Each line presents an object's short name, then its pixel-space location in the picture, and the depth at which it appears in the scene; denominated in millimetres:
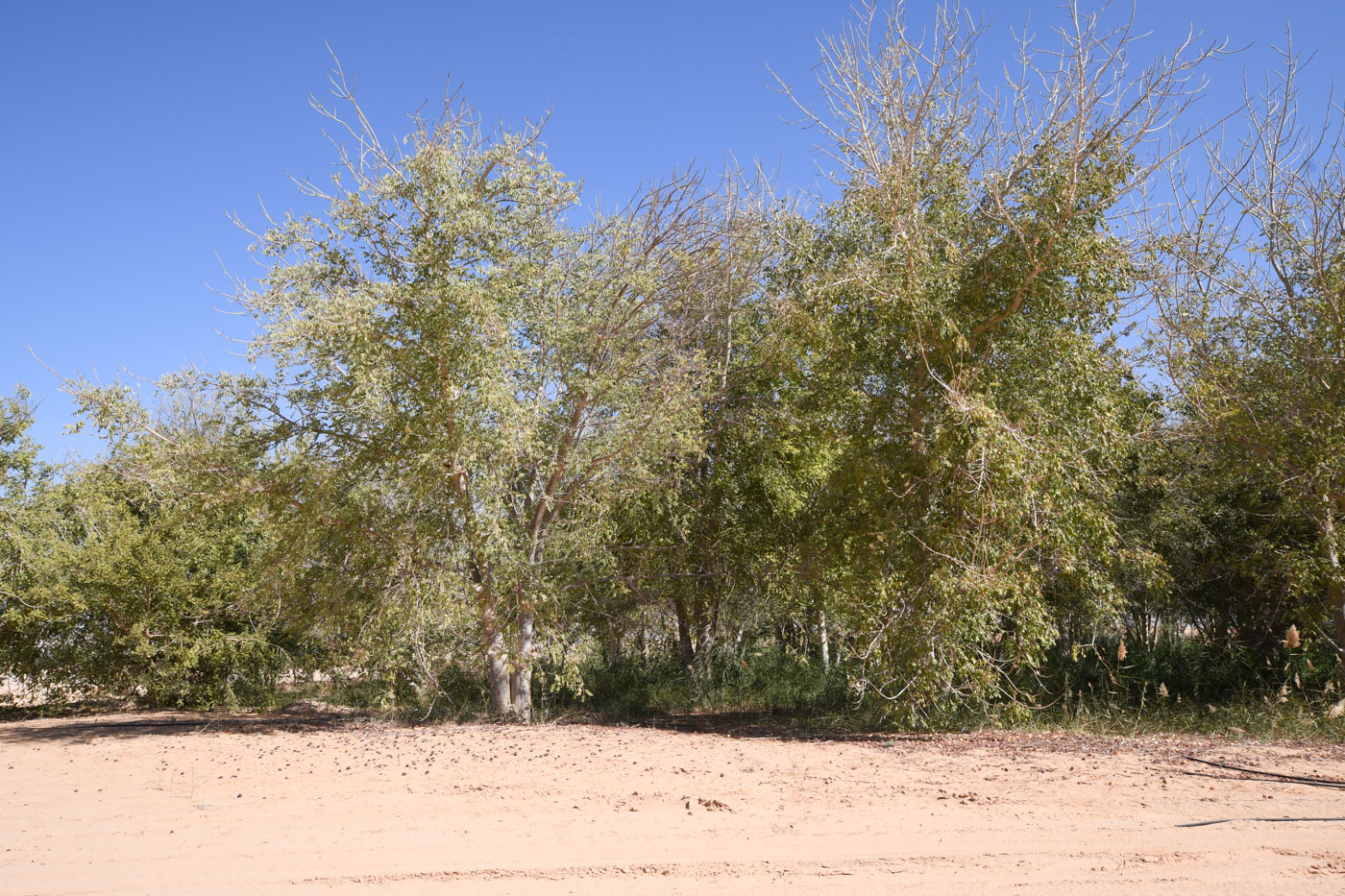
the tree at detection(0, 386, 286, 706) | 12938
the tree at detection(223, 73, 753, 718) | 10648
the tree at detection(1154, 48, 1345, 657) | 10414
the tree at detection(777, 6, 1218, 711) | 9734
